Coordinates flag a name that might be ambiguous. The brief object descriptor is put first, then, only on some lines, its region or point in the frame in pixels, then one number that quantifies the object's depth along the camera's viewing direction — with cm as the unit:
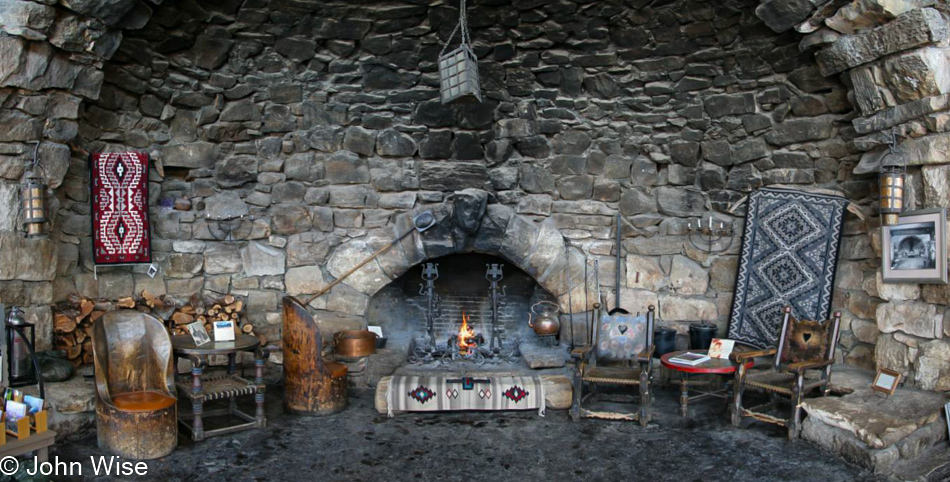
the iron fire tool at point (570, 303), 543
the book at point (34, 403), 340
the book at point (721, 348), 462
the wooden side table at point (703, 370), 436
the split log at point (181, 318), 511
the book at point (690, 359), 450
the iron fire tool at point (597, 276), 546
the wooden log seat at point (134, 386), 370
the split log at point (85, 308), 467
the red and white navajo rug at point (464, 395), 458
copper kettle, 530
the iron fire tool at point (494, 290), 543
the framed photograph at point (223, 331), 440
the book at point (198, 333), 432
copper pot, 514
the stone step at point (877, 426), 353
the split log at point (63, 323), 451
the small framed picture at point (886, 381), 399
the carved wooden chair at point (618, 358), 444
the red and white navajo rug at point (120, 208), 486
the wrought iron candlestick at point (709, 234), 524
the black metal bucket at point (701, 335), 509
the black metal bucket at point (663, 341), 517
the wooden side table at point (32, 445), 319
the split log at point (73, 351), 456
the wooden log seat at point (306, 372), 443
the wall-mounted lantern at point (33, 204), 419
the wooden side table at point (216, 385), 403
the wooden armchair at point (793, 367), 406
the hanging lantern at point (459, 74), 430
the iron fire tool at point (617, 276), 539
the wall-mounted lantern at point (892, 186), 407
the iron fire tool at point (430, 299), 553
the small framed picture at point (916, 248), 397
